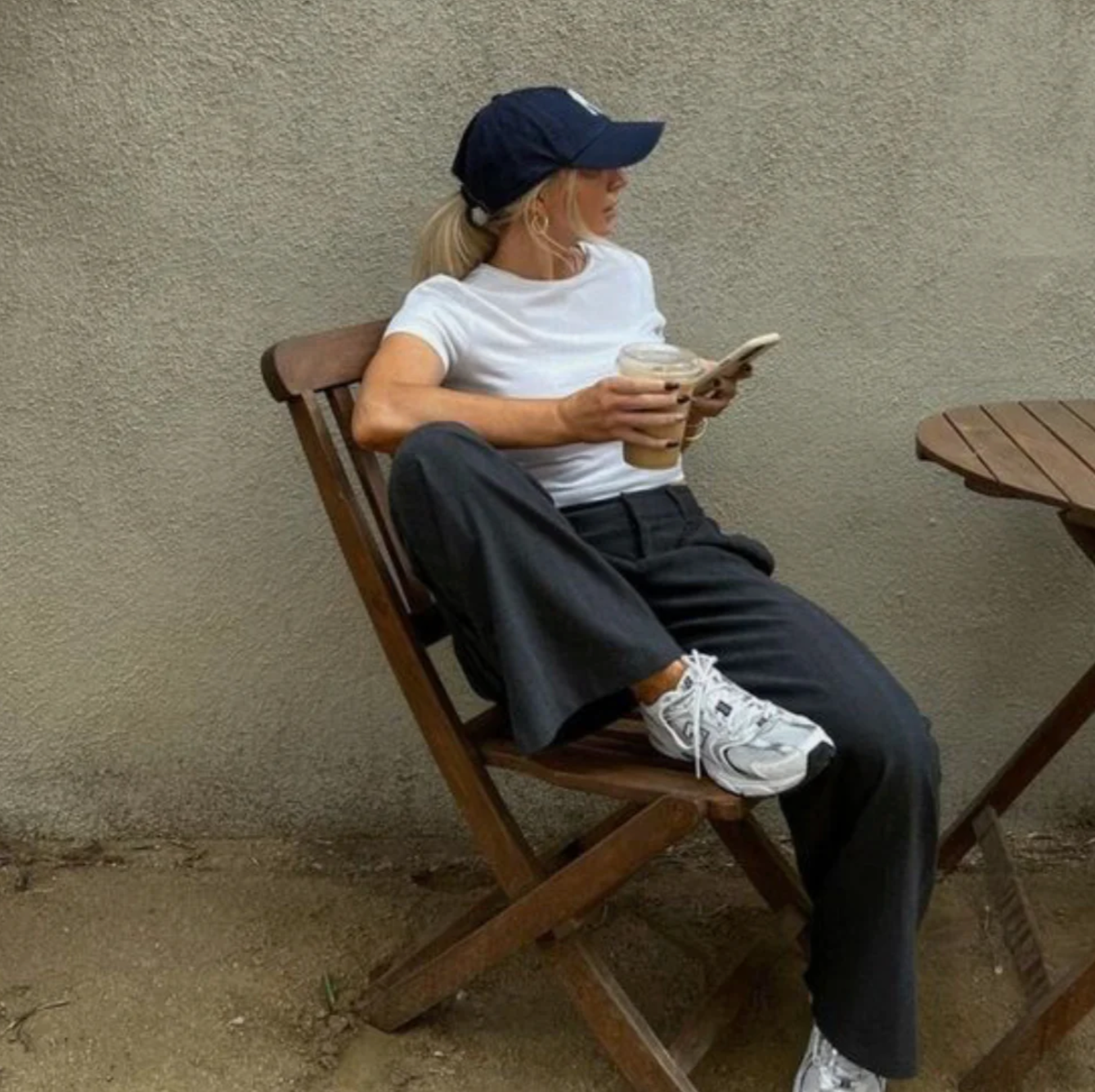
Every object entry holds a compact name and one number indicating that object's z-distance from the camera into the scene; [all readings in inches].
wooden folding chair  79.9
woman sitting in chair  75.8
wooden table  82.5
